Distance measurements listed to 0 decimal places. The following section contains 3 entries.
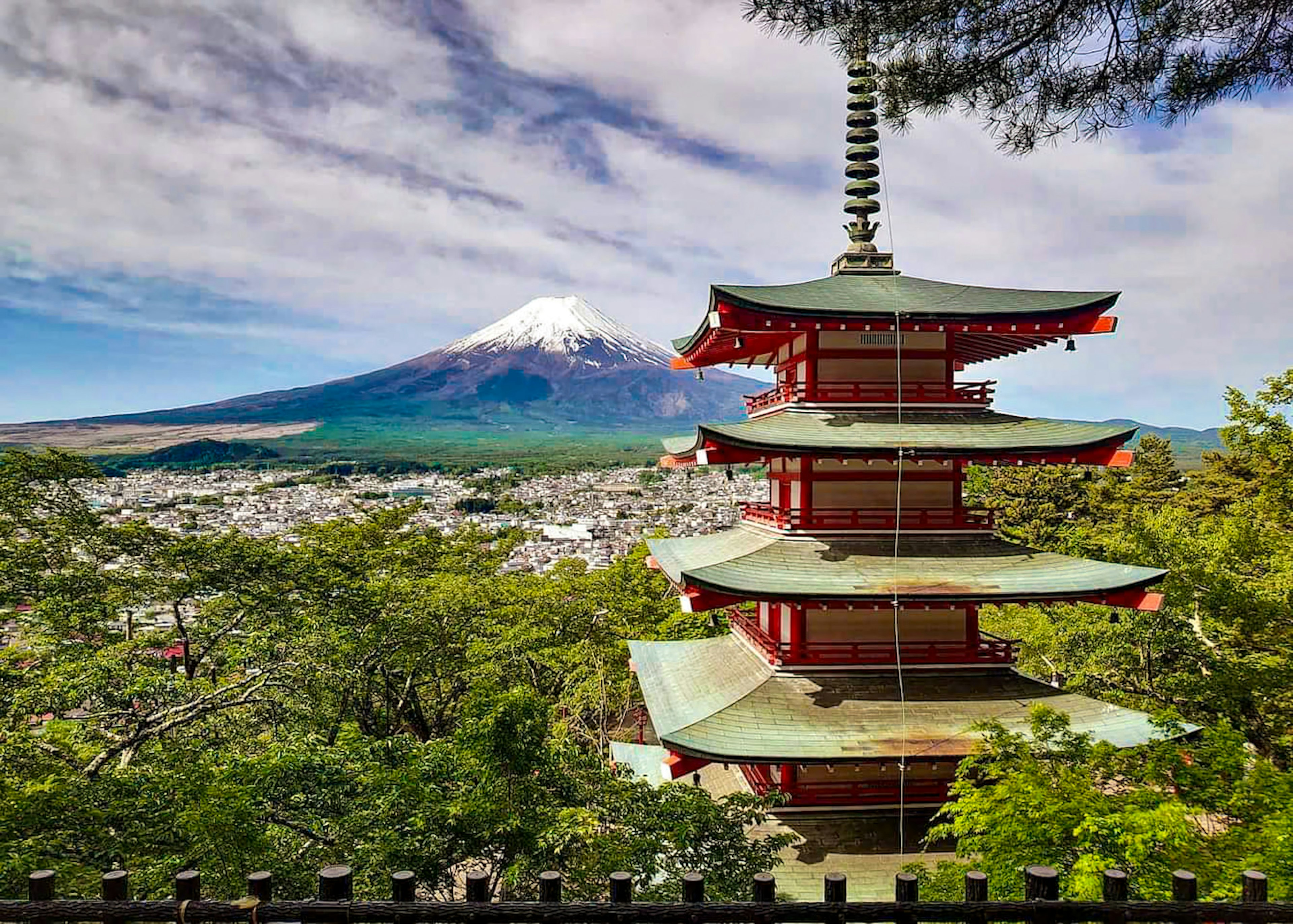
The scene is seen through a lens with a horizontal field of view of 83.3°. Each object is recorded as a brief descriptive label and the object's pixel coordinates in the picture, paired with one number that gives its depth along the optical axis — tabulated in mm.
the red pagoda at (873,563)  9656
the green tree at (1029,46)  5543
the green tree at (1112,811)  6414
